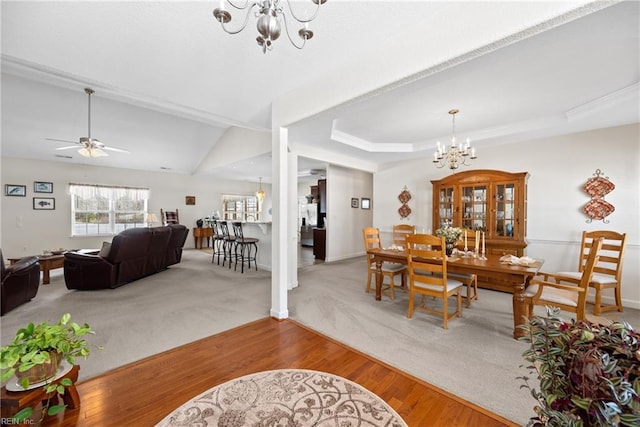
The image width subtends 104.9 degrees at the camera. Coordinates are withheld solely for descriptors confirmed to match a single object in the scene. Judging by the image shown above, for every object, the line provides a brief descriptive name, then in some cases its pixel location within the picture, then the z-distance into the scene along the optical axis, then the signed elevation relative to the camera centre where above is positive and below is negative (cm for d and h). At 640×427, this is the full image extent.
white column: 301 -15
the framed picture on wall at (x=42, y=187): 612 +59
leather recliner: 298 -94
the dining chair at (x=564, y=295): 226 -85
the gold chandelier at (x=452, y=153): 349 +85
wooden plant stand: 129 -103
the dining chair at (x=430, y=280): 269 -79
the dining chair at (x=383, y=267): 358 -85
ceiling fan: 401 +106
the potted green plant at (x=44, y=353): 127 -79
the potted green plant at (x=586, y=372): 71 -52
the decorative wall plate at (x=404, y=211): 582 +1
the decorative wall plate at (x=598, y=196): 359 +24
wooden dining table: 246 -62
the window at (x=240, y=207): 980 +15
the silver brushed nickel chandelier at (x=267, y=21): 120 +95
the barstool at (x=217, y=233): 608 -57
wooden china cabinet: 400 +9
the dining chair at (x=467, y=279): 322 -90
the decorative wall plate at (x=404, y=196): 582 +36
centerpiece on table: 313 -33
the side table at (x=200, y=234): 859 -81
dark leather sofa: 392 -86
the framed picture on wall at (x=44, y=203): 612 +18
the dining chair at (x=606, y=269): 307 -78
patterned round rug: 150 -129
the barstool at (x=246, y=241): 531 -66
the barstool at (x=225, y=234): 561 -55
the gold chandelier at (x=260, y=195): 920 +60
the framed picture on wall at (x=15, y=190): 577 +48
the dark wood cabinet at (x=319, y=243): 654 -85
